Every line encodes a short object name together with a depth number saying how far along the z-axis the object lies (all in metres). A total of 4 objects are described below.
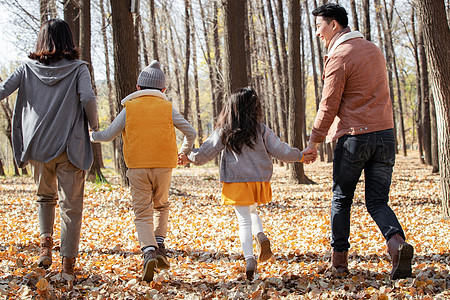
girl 4.00
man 3.70
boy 3.94
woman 3.71
